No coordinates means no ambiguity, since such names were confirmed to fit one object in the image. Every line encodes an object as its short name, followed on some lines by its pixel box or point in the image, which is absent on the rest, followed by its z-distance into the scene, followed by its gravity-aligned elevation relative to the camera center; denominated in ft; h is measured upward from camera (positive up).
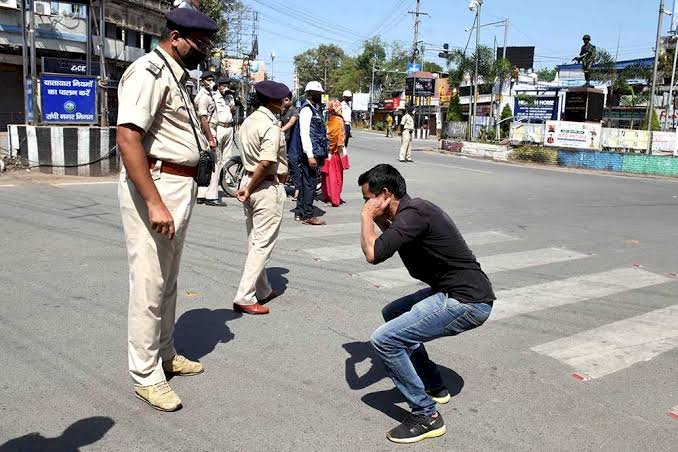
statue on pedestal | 105.04 +14.56
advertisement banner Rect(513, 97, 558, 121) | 128.80 +6.43
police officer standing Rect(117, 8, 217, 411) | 10.43 -1.01
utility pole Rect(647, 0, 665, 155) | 75.00 +13.47
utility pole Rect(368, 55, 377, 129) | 252.05 +14.88
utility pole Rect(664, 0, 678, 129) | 118.32 +13.84
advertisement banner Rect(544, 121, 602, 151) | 85.30 +0.70
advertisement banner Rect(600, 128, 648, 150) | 85.35 +0.37
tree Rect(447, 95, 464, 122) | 169.04 +6.20
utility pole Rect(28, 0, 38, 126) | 39.09 +2.96
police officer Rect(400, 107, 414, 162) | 67.77 -0.05
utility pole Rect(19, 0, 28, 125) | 42.72 +5.14
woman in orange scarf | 34.86 -1.35
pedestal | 90.48 +5.24
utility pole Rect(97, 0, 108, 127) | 43.27 +2.10
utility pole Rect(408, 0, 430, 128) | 166.06 +27.70
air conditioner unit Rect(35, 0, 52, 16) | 95.06 +17.01
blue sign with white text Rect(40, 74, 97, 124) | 39.29 +1.29
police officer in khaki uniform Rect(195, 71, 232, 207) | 31.81 +0.50
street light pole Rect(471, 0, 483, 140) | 109.87 +17.60
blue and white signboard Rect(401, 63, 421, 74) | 174.68 +18.78
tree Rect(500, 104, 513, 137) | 137.52 +5.21
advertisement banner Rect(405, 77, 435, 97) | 184.34 +14.00
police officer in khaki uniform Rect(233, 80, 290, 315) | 16.56 -1.68
